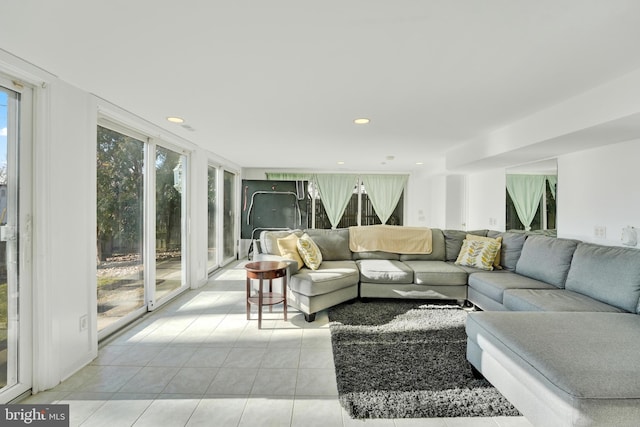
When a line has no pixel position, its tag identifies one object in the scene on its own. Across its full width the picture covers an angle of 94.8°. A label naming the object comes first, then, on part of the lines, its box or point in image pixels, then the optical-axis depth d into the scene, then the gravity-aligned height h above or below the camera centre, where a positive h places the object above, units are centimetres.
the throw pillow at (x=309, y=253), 344 -46
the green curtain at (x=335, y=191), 708 +57
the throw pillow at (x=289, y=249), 342 -41
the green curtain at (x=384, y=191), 711 +58
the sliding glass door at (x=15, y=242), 175 -17
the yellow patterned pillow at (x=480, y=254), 354 -48
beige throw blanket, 416 -36
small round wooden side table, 286 -61
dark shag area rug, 173 -111
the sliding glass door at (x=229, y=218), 591 -7
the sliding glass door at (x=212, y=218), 502 -6
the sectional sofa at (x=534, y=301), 129 -68
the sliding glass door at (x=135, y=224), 265 -10
